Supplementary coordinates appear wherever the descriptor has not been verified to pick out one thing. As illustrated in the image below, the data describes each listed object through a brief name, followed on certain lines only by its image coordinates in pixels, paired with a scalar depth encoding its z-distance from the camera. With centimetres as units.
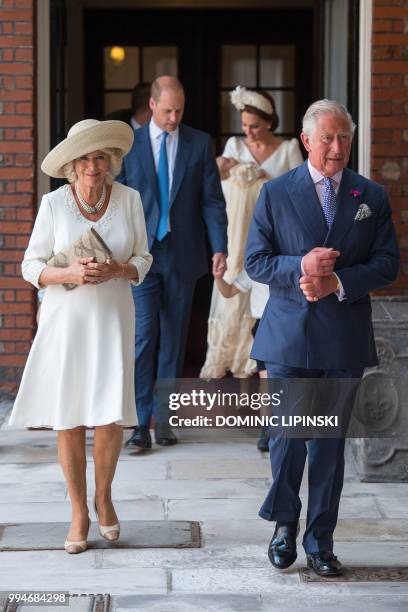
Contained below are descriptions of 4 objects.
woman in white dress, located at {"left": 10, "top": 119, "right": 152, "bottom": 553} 1008
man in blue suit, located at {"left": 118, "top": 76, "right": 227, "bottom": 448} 1388
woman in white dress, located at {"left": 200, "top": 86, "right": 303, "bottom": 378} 1437
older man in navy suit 930
